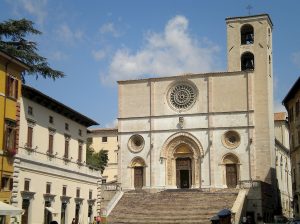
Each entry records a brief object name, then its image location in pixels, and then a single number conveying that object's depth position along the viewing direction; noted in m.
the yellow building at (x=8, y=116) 27.52
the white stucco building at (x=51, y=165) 30.69
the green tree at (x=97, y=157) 66.81
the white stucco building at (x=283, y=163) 61.84
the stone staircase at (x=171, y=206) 41.41
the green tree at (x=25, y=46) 35.94
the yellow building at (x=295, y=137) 39.51
